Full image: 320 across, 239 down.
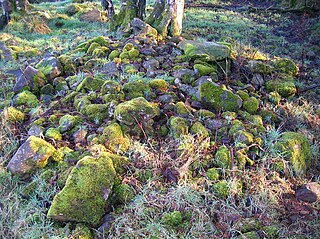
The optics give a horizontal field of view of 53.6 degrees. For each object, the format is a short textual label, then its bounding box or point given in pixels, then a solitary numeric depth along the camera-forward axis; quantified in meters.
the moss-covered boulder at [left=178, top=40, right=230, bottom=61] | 4.95
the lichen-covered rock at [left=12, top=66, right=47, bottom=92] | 4.77
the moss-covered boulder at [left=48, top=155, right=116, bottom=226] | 2.76
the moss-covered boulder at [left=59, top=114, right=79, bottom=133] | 3.76
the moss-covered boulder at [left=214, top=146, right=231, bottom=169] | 3.24
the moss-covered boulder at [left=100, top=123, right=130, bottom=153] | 3.44
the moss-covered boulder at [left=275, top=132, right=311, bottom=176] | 3.40
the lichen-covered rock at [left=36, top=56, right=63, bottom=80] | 5.00
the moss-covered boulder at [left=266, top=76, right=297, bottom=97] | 4.75
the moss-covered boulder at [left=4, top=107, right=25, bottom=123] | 4.00
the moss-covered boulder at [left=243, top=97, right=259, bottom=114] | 4.15
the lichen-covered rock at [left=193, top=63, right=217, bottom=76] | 4.67
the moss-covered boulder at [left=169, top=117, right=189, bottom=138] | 3.56
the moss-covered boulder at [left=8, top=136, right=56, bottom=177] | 3.29
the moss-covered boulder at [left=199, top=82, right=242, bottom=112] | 4.05
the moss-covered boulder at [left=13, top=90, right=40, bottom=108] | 4.48
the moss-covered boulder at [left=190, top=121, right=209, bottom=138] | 3.53
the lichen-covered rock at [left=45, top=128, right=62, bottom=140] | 3.62
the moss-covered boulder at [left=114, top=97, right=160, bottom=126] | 3.64
